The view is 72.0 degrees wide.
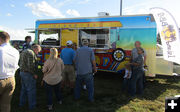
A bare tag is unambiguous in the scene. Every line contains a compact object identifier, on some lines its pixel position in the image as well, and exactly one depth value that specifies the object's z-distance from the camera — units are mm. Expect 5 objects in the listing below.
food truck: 4463
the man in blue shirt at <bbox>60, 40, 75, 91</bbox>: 3476
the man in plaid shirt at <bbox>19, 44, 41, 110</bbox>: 2671
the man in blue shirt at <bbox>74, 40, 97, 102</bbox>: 3155
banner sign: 2630
